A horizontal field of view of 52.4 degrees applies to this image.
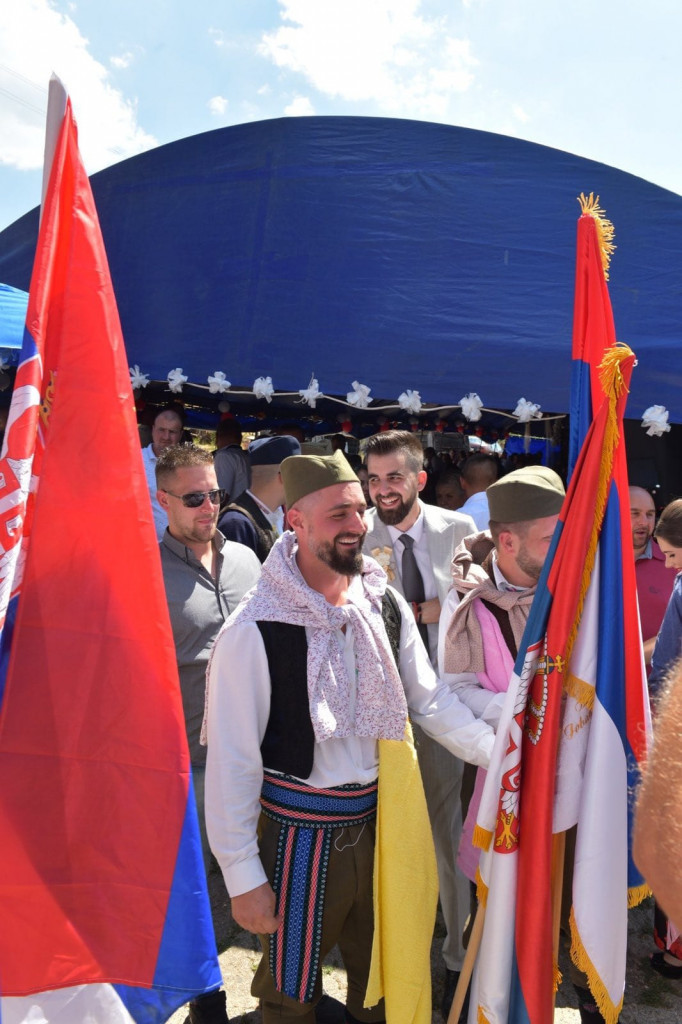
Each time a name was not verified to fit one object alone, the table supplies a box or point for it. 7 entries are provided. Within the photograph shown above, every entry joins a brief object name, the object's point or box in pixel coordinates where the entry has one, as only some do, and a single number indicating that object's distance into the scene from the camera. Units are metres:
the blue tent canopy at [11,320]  4.64
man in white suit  3.32
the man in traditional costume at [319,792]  1.92
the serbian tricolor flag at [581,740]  1.86
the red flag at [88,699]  1.46
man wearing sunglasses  2.85
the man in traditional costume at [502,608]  2.30
